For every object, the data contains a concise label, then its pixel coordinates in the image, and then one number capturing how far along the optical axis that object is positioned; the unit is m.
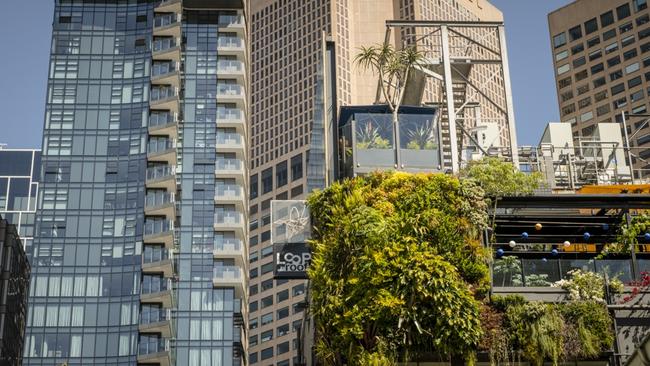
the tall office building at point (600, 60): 136.88
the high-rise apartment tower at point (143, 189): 81.50
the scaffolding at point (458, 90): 43.00
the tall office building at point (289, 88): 152.50
